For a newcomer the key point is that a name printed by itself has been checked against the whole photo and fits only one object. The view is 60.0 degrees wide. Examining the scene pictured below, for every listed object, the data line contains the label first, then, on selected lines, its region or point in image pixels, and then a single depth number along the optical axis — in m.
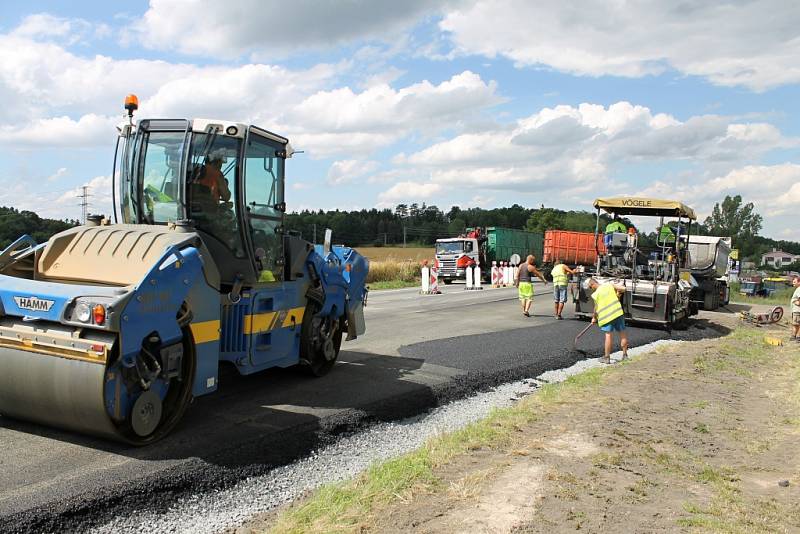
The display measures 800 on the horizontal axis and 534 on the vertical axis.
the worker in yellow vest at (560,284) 16.23
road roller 4.68
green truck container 36.88
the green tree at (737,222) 87.62
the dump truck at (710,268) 21.48
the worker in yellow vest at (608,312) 10.84
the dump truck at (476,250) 33.41
